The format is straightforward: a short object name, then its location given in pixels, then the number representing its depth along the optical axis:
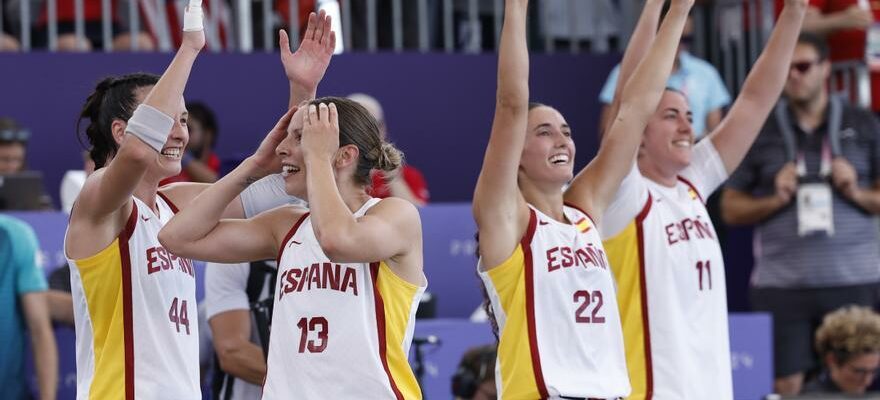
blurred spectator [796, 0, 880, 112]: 20.25
